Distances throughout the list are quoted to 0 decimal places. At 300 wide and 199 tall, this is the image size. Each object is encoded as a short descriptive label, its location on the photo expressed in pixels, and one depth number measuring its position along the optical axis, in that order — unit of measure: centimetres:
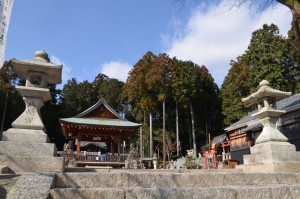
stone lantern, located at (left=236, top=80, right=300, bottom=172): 608
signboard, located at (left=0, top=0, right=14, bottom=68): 602
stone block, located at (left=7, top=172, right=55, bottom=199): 293
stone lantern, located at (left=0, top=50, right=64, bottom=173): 470
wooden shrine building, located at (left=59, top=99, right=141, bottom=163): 1955
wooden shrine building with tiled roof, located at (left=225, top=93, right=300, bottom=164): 1454
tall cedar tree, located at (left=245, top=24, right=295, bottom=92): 2892
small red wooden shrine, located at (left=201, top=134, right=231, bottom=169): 2088
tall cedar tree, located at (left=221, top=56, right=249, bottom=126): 3481
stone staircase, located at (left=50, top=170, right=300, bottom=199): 345
